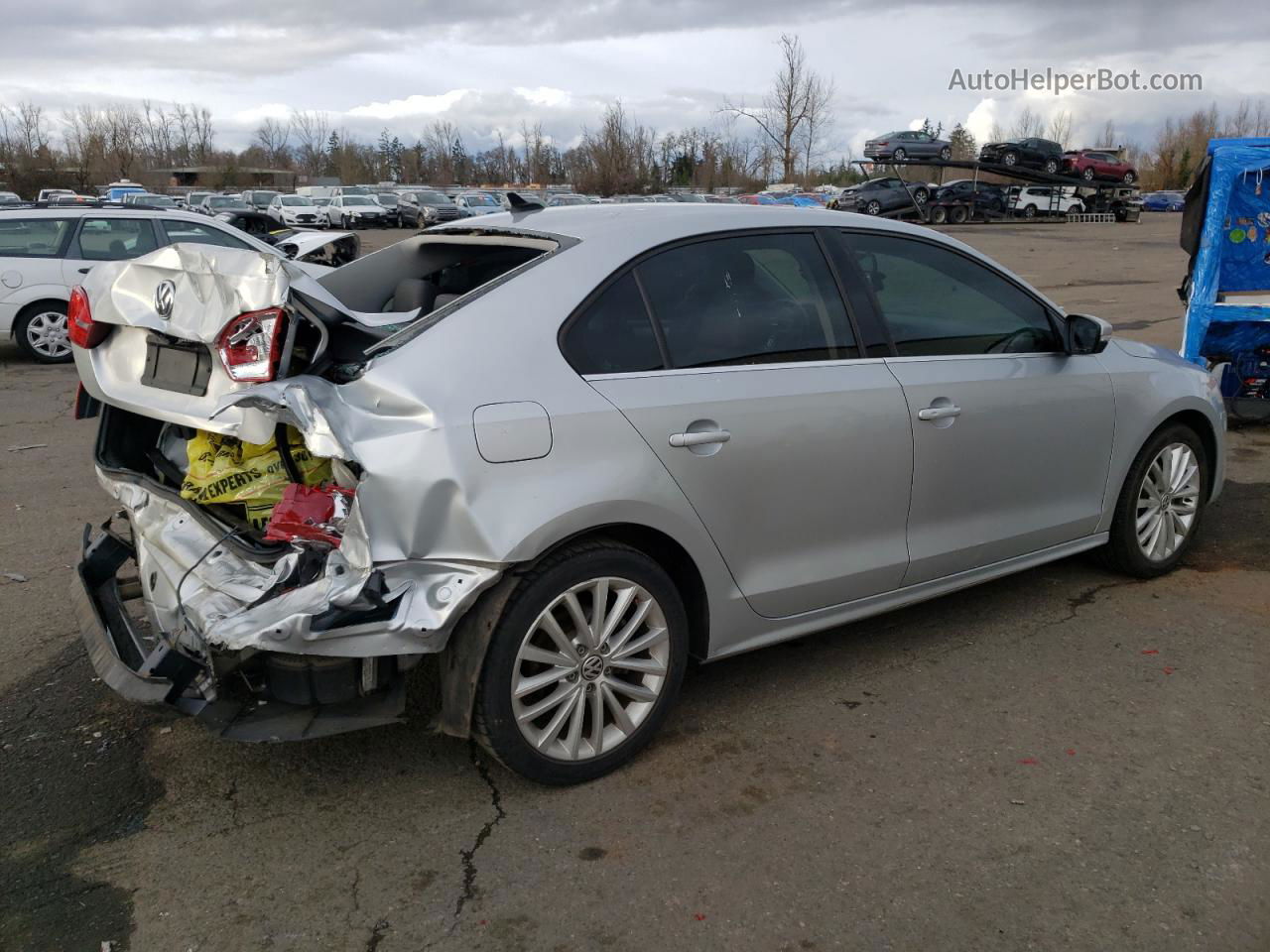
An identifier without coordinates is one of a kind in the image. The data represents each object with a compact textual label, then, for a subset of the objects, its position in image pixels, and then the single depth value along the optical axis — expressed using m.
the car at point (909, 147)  39.91
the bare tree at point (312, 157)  97.62
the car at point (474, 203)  46.97
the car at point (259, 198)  47.53
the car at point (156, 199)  32.21
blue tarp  7.69
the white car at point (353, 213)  45.00
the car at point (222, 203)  41.88
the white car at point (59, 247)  10.88
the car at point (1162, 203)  62.56
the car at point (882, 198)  35.12
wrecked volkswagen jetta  2.89
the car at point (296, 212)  44.38
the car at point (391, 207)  47.99
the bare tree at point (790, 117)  51.81
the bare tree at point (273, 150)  98.38
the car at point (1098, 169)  45.00
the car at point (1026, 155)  43.12
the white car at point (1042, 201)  42.88
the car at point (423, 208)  47.34
